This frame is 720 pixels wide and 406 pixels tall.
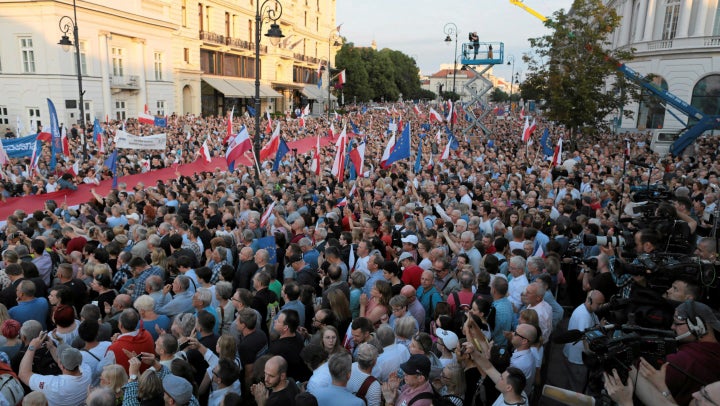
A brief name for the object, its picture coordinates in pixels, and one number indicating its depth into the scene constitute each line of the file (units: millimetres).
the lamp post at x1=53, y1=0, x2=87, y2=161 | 16842
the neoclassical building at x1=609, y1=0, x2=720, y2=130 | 30703
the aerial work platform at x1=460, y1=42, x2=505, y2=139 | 29500
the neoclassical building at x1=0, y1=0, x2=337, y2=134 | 28766
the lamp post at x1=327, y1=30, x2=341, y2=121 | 64312
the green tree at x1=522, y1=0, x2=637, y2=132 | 22531
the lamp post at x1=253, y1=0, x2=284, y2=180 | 12656
